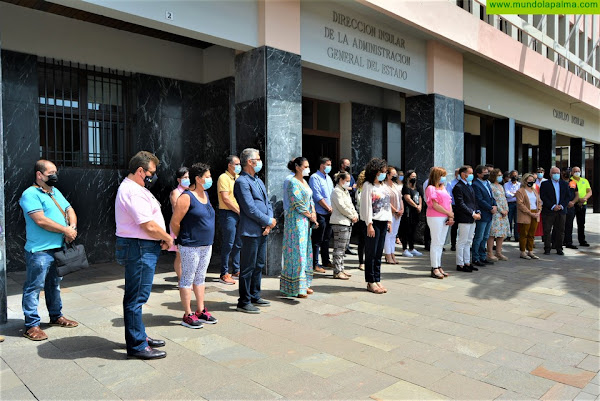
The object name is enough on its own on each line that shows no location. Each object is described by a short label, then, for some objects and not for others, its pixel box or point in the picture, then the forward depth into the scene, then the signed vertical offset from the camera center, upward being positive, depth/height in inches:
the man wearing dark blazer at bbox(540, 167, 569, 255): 362.3 -19.1
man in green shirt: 409.7 -14.5
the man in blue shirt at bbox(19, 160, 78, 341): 161.0 -17.4
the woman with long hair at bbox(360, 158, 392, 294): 231.1 -15.9
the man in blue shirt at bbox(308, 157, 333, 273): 281.0 -9.5
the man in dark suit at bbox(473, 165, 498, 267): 304.0 -13.7
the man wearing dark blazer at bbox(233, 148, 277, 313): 191.2 -15.4
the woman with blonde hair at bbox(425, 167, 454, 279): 267.1 -16.5
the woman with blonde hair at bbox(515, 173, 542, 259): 335.0 -20.9
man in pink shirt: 140.8 -18.1
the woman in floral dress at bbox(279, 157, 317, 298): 213.5 -25.5
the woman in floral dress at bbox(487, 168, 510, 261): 325.4 -24.9
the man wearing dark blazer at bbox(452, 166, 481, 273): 283.0 -18.3
